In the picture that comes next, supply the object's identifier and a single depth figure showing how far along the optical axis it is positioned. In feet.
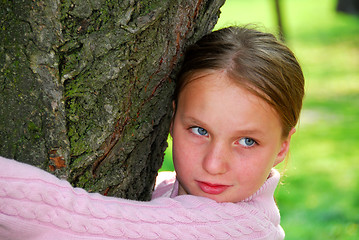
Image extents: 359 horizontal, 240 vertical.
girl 5.20
